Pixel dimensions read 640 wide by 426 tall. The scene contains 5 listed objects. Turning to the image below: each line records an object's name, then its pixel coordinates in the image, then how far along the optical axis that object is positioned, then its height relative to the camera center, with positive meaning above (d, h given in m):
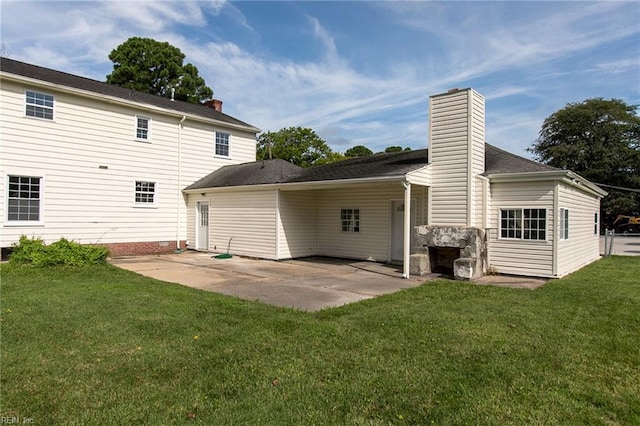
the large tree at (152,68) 32.53 +11.74
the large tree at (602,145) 38.47 +7.24
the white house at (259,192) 10.62 +0.68
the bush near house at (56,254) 10.16 -1.18
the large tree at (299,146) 40.97 +6.86
